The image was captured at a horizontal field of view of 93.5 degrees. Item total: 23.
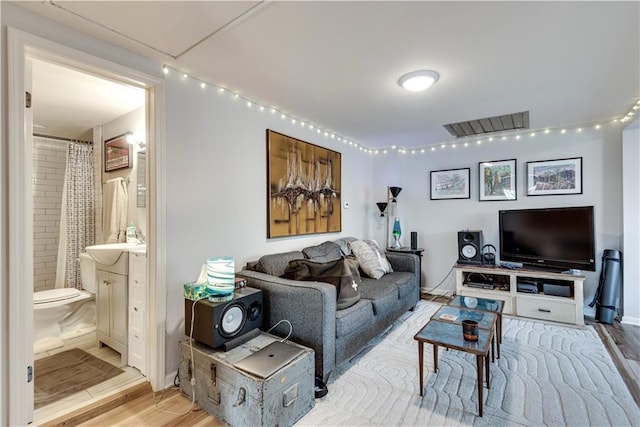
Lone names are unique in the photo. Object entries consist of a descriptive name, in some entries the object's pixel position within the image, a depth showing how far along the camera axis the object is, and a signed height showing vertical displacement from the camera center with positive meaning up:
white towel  3.19 +0.03
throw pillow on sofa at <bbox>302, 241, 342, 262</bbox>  3.15 -0.42
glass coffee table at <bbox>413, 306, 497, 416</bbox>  1.75 -0.80
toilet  2.81 -0.98
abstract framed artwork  3.06 +0.30
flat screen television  3.30 -0.28
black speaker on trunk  1.85 -0.68
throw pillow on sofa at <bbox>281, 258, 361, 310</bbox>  2.36 -0.50
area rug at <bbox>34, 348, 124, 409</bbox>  2.01 -1.21
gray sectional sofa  2.04 -0.75
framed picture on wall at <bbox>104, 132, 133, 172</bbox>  3.13 +0.65
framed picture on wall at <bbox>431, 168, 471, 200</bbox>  4.29 +0.44
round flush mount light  2.26 +1.04
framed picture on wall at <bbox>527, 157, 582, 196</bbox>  3.61 +0.45
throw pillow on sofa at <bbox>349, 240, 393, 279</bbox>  3.39 -0.53
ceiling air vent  3.32 +1.06
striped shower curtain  3.50 +0.00
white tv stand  3.21 -0.90
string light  2.54 +1.04
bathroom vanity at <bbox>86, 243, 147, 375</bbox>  2.29 -0.71
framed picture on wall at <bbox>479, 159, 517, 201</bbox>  3.96 +0.46
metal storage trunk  1.59 -0.99
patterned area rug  1.76 -1.19
